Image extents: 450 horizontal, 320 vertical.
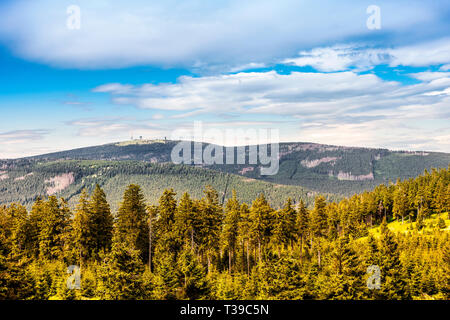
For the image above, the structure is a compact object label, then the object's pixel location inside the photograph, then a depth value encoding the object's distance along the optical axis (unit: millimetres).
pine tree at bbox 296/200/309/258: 67462
